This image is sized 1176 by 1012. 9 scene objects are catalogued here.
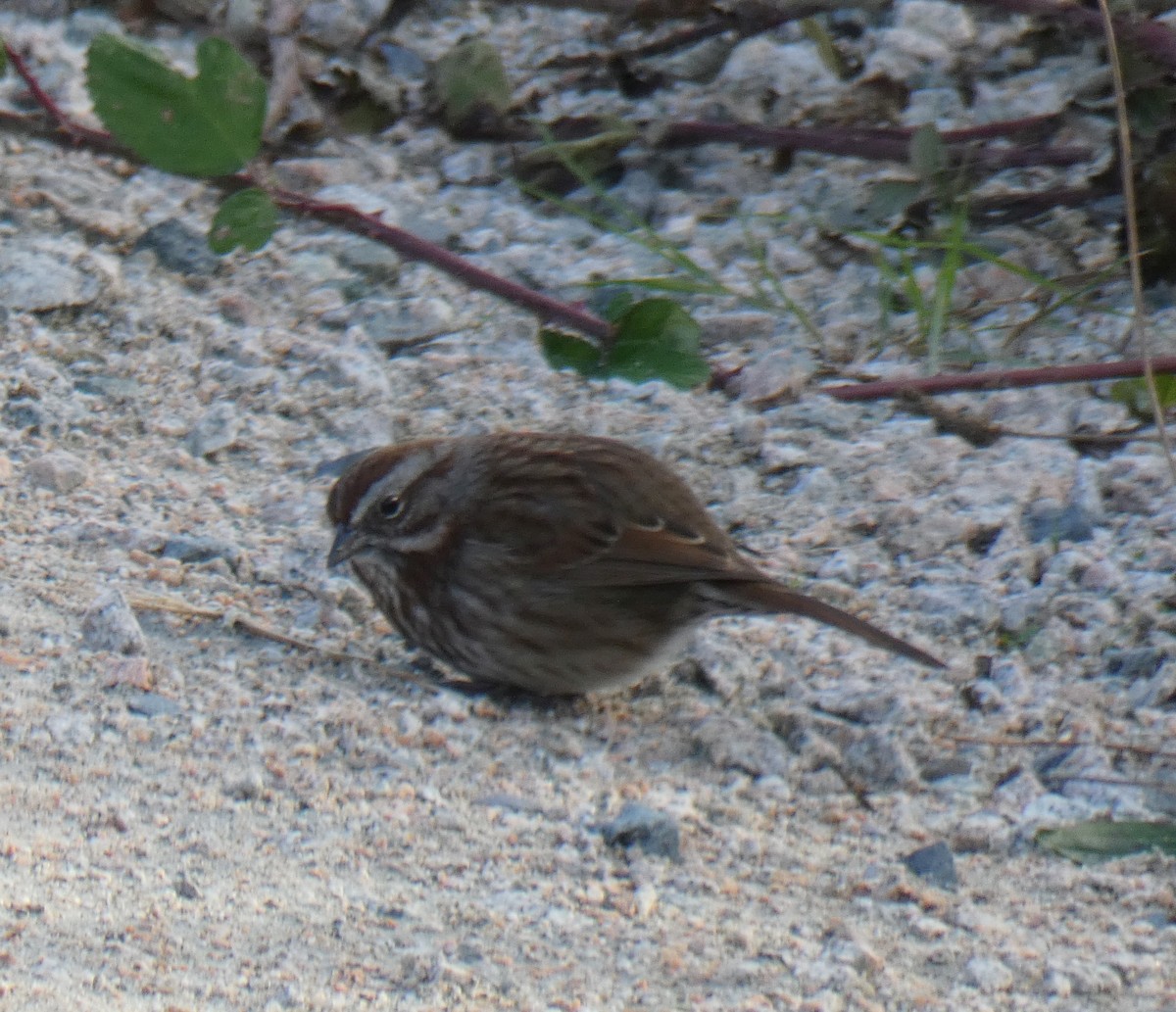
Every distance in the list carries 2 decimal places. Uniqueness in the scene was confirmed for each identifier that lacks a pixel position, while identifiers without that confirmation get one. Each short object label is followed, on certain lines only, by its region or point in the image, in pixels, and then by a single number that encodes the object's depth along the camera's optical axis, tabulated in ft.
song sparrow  25.17
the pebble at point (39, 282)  31.83
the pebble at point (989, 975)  17.94
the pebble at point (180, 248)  33.65
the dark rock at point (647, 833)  20.43
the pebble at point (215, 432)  29.43
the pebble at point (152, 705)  22.44
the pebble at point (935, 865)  20.04
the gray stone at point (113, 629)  23.54
